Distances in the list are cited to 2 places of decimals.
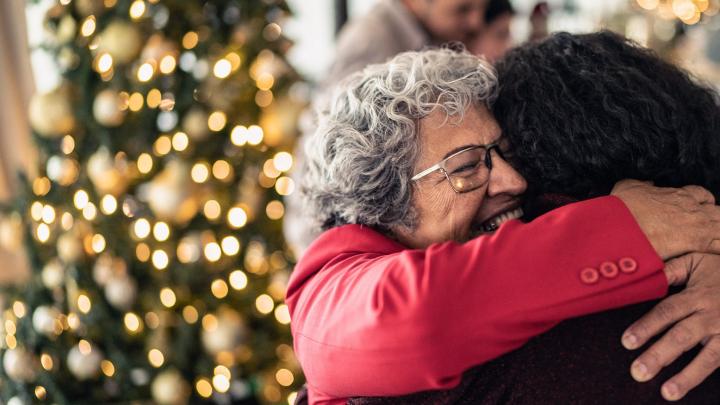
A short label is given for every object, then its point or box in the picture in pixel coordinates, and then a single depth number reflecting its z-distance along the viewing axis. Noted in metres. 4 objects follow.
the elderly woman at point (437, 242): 1.08
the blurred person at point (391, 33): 2.38
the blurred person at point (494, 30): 2.89
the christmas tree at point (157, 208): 2.37
